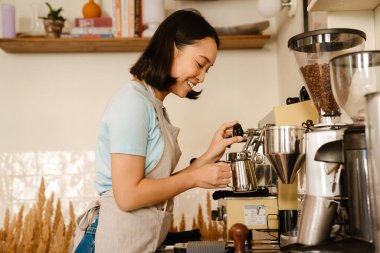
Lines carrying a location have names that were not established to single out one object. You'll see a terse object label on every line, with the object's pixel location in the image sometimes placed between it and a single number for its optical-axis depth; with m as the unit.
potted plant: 2.60
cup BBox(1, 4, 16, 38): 2.57
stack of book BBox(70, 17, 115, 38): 2.61
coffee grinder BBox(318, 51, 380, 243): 0.77
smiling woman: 1.29
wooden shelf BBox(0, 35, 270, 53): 2.56
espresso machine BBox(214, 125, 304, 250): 1.29
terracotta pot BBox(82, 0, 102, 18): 2.66
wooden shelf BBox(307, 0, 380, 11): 1.31
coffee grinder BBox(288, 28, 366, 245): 0.83
